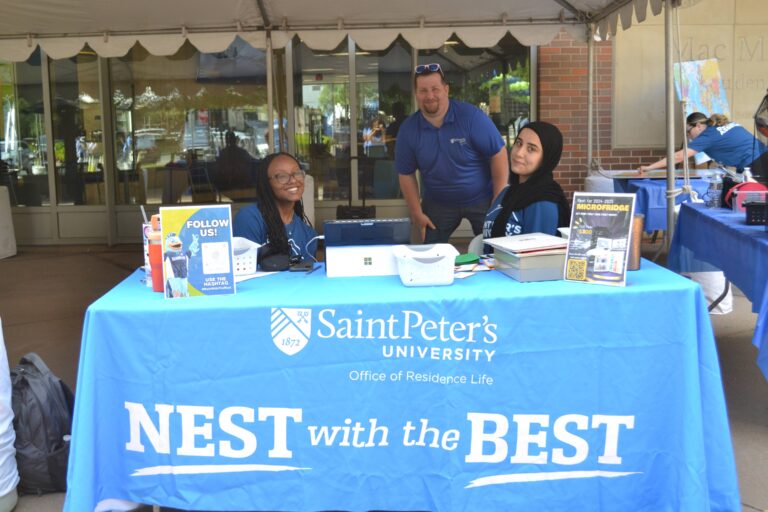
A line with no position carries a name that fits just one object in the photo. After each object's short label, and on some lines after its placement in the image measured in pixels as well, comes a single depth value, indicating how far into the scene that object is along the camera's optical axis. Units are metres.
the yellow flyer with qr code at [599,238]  2.62
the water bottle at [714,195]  4.81
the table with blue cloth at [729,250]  3.35
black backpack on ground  3.04
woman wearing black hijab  3.22
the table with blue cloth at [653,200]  6.49
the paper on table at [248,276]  2.91
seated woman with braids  3.59
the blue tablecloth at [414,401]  2.52
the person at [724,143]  6.42
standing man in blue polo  4.75
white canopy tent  5.73
